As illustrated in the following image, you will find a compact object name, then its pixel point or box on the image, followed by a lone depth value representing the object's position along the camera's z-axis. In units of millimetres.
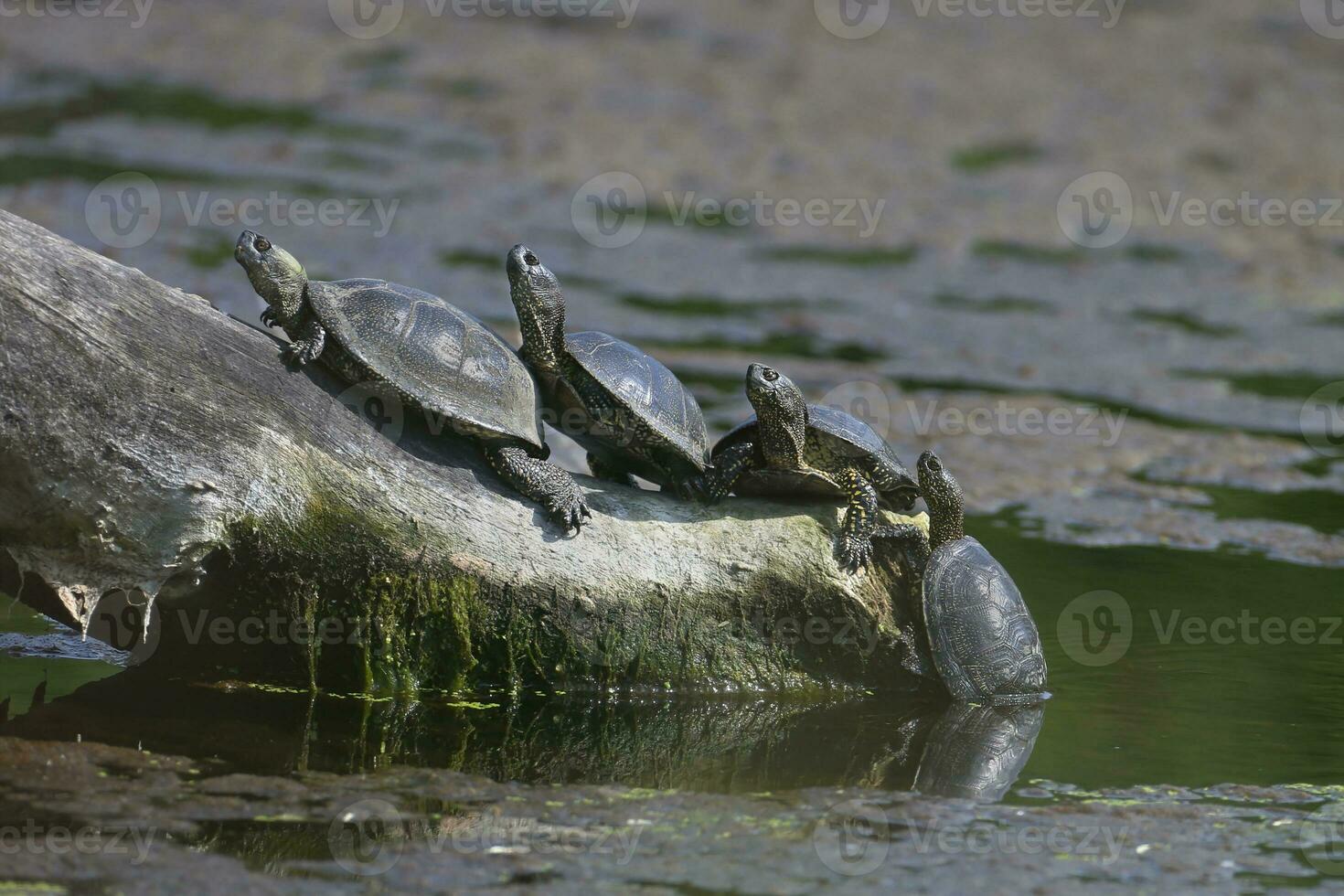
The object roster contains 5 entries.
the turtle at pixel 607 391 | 11695
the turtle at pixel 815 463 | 11914
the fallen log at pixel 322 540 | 10109
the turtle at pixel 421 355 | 10953
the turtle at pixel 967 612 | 12172
